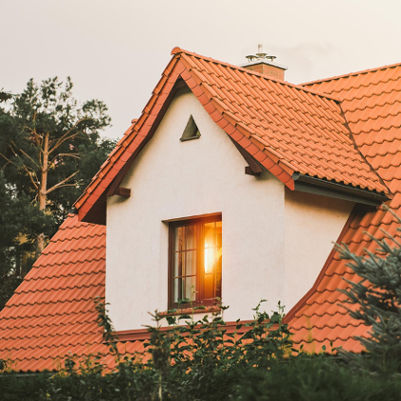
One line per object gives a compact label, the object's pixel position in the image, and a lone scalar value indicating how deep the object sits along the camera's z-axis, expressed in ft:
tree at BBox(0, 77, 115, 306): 128.57
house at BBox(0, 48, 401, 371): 48.62
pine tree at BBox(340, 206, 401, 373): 33.65
